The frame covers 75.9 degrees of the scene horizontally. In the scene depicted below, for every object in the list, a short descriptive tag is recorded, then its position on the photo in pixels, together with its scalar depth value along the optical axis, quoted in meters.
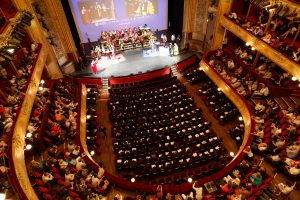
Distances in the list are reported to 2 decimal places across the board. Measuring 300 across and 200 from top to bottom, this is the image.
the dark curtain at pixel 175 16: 15.79
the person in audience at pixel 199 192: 7.10
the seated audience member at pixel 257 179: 7.12
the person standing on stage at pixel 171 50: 15.36
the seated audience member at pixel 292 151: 7.33
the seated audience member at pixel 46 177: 7.26
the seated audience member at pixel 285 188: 6.63
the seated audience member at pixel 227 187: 7.13
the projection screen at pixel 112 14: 15.06
